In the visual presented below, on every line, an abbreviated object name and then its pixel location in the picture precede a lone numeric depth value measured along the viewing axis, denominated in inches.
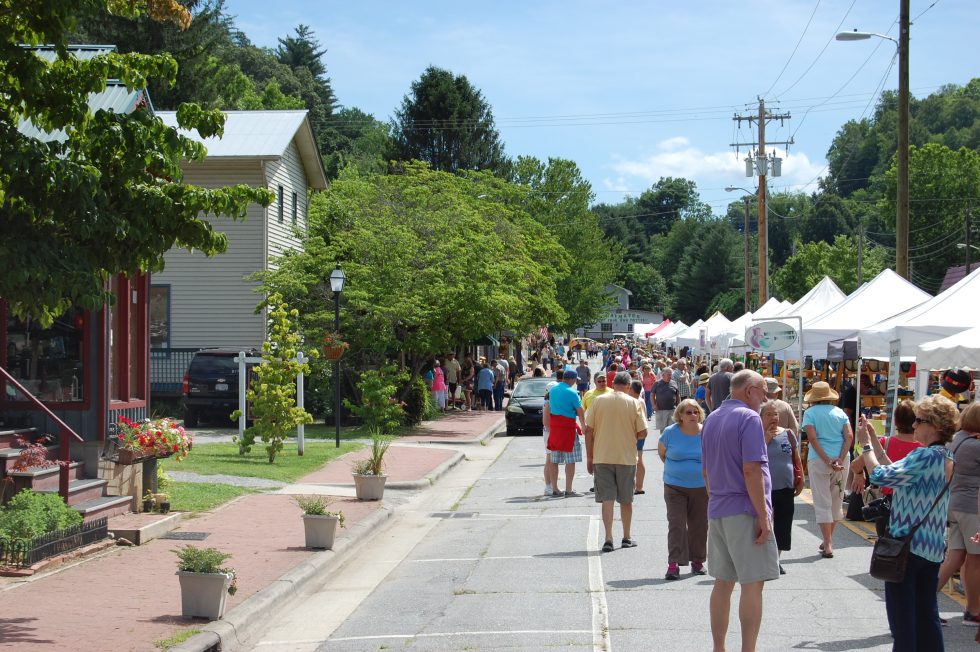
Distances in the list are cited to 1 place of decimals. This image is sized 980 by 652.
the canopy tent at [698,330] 1573.6
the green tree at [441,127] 2359.7
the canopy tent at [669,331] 2129.7
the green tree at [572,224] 2662.4
